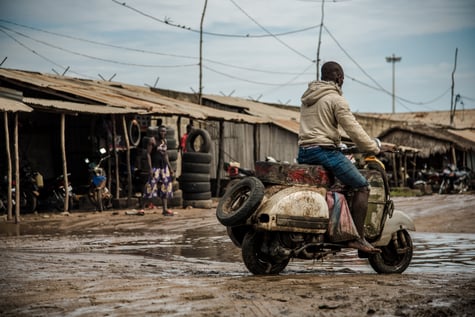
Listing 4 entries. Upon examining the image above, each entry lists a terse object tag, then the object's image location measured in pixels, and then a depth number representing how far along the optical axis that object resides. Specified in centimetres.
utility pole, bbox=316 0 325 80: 3670
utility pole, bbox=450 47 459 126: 4970
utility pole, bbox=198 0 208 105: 2881
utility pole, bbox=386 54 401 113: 8581
